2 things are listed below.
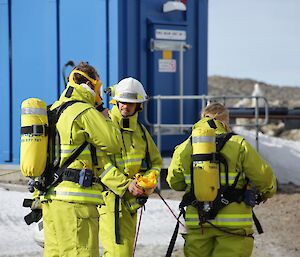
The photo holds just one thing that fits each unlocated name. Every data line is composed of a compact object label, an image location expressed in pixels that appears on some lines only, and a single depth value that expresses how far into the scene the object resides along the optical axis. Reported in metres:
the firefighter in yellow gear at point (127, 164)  8.05
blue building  15.75
